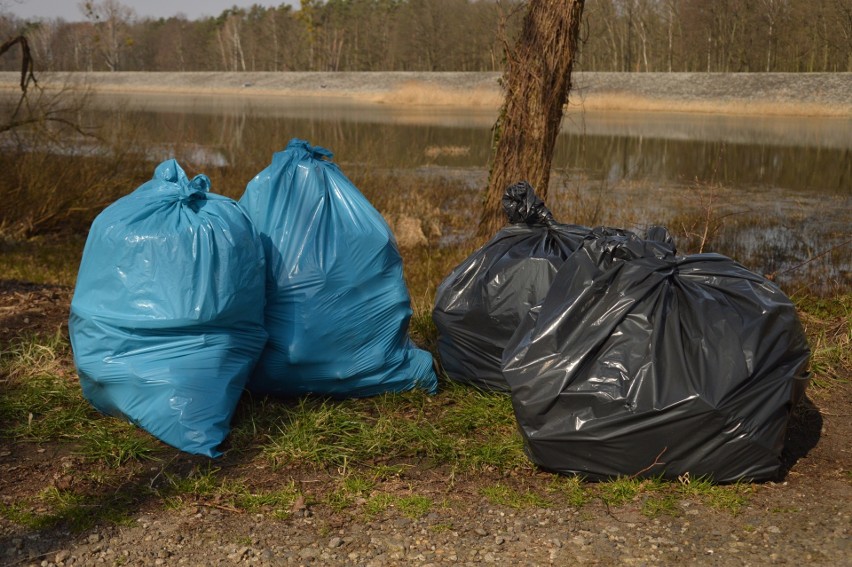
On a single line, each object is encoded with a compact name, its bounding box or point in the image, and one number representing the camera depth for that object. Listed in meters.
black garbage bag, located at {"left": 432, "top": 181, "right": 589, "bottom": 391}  3.58
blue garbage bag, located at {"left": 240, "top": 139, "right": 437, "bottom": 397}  3.43
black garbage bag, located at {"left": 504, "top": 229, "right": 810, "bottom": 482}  2.78
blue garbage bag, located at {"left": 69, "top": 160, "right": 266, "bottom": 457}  3.02
